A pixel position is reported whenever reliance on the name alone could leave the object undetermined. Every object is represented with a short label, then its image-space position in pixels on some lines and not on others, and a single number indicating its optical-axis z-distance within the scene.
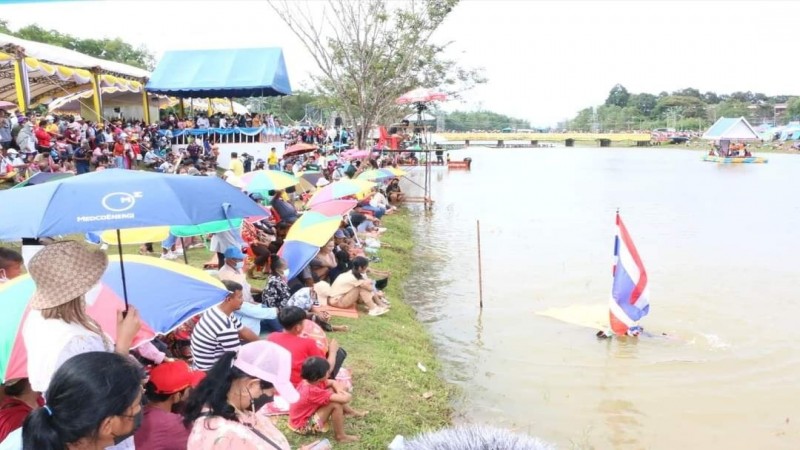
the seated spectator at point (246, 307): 6.54
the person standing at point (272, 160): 19.94
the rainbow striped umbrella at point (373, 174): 14.20
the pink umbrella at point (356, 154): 20.08
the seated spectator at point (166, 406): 3.29
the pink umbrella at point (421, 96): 21.33
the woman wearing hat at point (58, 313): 2.88
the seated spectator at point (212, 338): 4.83
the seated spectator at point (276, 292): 7.14
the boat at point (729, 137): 46.97
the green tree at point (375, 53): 20.20
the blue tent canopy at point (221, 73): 21.91
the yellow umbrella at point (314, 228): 7.71
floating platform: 44.34
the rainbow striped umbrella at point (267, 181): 9.27
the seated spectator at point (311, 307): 7.07
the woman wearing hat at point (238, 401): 3.04
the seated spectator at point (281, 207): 11.17
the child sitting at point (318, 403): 4.87
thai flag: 8.33
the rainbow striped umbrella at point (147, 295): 3.41
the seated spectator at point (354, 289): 8.41
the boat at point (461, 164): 39.44
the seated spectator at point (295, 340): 5.05
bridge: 74.69
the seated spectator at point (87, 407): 2.29
